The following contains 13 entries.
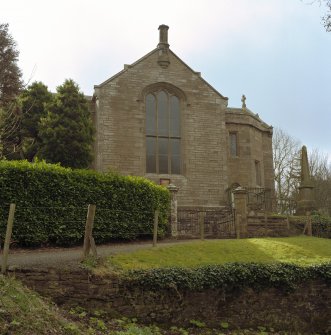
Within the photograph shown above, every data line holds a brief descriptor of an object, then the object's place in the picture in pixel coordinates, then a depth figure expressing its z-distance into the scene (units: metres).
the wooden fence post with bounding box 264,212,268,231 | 19.84
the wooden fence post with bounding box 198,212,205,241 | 17.05
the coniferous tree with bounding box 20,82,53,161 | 24.98
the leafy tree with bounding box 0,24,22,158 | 24.89
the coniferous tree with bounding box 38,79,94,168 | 22.95
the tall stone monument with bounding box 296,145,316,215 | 24.31
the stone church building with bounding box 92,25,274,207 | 24.98
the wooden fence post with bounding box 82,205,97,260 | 10.32
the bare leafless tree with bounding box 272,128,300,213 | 39.62
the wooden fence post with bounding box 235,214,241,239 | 19.07
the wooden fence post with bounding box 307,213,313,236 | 20.47
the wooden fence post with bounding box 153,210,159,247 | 14.12
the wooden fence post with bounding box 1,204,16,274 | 9.10
